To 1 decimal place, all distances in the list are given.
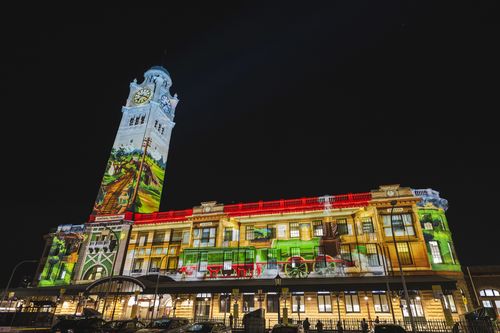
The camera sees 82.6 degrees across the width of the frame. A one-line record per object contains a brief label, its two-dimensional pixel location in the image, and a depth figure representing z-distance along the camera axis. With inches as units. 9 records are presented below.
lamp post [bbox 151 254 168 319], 1715.1
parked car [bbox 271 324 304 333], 667.0
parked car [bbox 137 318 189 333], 692.7
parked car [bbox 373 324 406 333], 665.0
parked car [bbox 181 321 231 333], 669.4
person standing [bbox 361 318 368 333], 856.7
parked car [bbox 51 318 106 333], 764.0
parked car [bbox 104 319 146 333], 764.0
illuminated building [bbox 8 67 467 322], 1262.3
